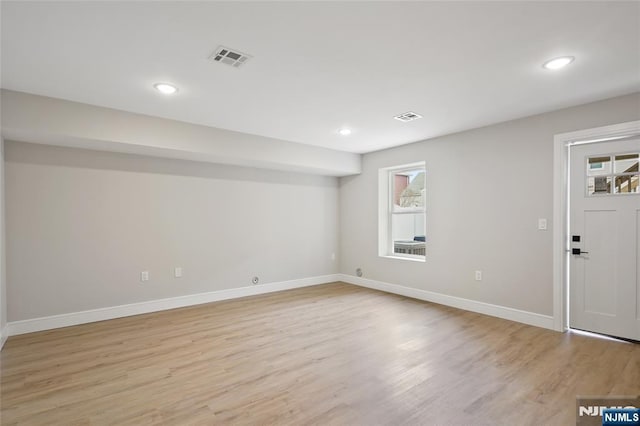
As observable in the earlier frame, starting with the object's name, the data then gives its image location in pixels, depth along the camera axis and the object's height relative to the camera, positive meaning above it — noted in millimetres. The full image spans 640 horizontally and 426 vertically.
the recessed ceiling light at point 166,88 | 3041 +1213
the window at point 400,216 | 5730 -175
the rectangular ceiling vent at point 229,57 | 2439 +1234
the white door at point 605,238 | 3271 -369
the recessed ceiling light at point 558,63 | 2520 +1177
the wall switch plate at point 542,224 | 3746 -230
